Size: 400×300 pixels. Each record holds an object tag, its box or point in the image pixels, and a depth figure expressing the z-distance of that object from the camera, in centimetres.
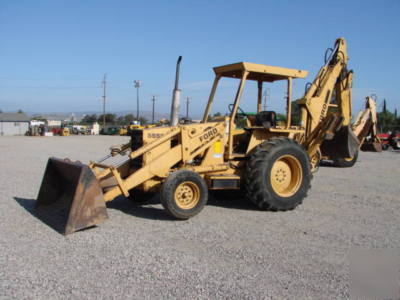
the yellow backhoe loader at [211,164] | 590
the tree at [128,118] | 9706
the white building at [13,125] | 6328
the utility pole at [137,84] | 6825
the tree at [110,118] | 9731
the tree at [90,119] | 10700
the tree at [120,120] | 9550
